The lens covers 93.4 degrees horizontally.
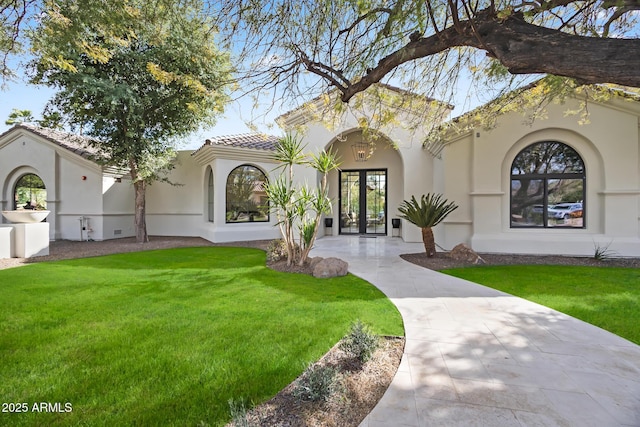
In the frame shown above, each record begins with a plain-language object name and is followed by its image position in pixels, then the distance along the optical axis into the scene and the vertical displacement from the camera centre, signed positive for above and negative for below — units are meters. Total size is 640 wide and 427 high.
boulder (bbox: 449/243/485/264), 7.81 -1.19
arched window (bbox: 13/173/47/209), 14.31 +1.01
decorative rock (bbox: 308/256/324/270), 7.05 -1.22
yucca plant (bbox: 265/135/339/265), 7.24 +0.17
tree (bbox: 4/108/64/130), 10.34 +3.10
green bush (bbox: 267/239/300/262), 8.06 -1.14
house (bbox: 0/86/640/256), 8.31 +1.01
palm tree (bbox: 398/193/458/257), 8.16 -0.16
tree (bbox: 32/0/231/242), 9.45 +3.72
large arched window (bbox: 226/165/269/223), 12.41 +0.63
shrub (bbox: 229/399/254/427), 1.88 -1.34
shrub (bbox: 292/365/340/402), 2.30 -1.37
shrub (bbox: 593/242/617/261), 8.06 -1.10
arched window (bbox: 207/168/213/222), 13.38 +0.63
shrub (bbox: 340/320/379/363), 2.91 -1.32
